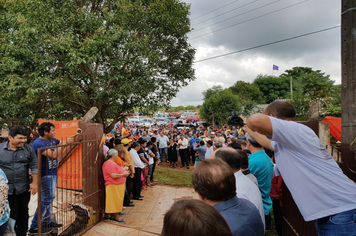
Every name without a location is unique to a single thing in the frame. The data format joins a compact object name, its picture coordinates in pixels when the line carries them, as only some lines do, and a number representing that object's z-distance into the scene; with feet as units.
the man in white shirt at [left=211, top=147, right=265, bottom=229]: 7.39
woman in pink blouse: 16.40
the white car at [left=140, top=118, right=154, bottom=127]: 120.68
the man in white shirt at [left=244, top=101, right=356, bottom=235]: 5.65
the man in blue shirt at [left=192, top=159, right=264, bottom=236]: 5.14
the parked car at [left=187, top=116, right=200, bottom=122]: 137.61
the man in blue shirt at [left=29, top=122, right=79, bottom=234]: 12.08
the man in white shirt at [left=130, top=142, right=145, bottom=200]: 23.17
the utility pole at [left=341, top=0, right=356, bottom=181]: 8.85
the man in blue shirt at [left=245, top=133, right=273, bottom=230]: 12.07
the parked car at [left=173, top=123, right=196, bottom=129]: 109.48
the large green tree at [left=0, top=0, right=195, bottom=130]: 22.39
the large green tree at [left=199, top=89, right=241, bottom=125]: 109.70
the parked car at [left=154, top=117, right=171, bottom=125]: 131.09
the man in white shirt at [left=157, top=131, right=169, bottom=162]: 45.65
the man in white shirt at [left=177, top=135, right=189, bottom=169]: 42.14
